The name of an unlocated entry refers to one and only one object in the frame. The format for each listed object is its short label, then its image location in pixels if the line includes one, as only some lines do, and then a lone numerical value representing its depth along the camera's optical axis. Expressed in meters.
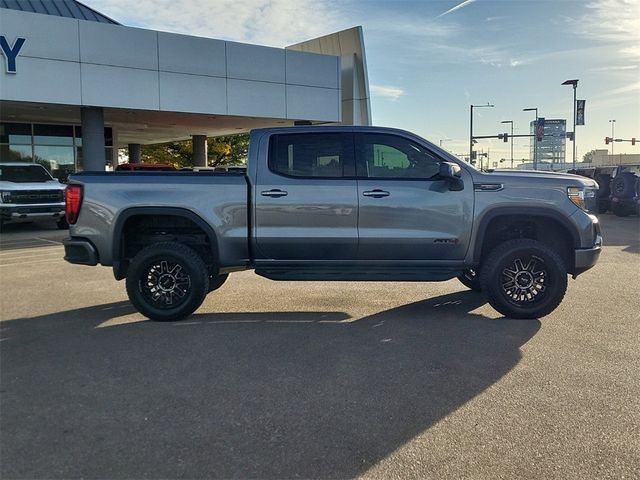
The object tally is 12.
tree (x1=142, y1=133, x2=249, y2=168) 37.75
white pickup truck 14.75
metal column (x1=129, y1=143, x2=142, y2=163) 39.13
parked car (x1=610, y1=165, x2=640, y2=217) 20.09
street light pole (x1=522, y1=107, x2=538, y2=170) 45.64
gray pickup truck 5.85
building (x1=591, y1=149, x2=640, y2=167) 97.94
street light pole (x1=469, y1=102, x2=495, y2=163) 55.39
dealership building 16.95
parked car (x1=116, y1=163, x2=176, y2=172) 15.17
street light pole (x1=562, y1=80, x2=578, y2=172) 40.91
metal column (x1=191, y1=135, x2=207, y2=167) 31.27
